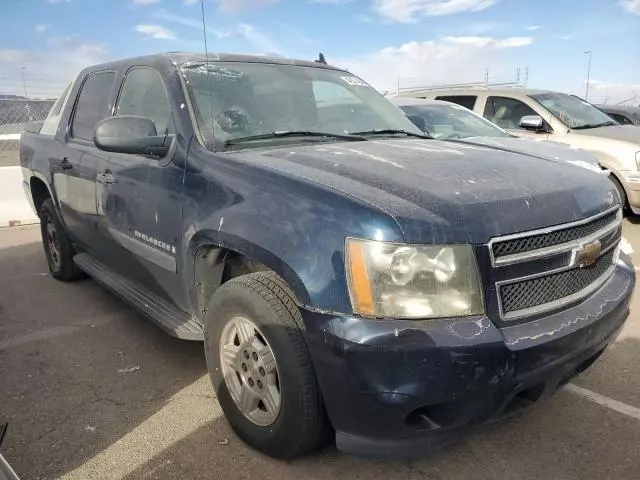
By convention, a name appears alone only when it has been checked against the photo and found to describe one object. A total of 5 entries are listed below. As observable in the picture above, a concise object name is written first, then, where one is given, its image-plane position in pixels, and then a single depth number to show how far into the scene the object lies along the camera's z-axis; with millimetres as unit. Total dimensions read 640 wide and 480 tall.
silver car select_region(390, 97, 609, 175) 5852
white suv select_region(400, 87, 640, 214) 7227
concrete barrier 8288
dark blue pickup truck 1973
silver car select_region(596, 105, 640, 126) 13156
